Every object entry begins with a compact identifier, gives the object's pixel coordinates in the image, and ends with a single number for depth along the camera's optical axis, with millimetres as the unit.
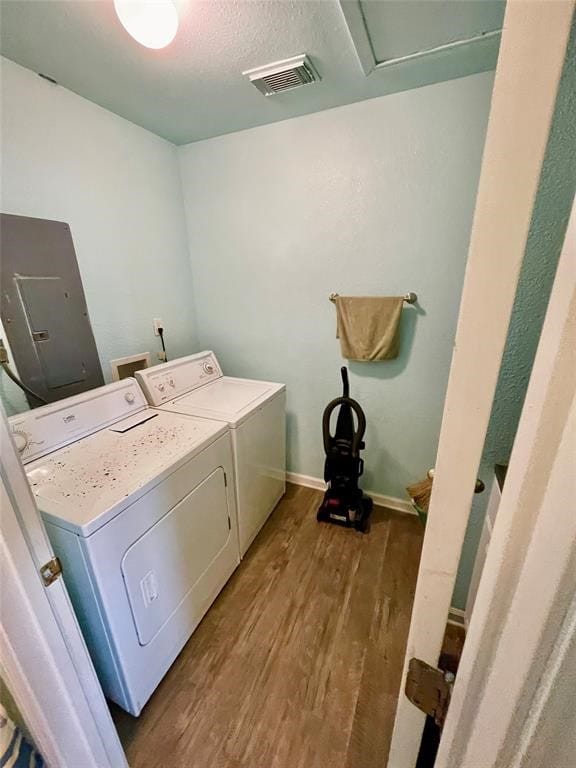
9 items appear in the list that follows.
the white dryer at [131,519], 1015
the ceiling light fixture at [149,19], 1041
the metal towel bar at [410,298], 1877
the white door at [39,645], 621
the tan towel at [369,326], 1925
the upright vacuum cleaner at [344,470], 1934
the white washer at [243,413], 1751
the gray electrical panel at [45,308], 1437
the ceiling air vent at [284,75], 1426
